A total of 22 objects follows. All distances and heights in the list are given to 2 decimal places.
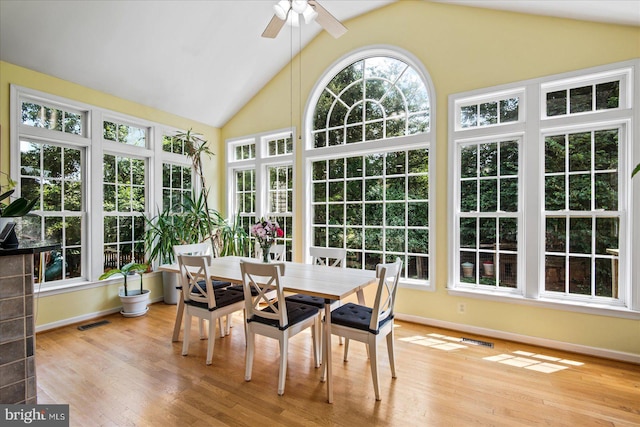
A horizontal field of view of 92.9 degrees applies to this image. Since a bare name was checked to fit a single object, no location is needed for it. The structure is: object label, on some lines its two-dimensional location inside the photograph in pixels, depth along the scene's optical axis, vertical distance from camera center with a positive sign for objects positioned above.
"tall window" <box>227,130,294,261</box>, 4.94 +0.56
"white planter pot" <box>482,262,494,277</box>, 3.45 -0.66
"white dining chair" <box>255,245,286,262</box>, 3.74 -0.48
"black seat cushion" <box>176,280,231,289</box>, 3.34 -0.80
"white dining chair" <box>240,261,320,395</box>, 2.30 -0.86
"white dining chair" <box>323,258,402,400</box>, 2.22 -0.85
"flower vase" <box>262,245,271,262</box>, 3.21 -0.42
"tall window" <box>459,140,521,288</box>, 3.34 -0.01
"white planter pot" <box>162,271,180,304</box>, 4.56 -1.13
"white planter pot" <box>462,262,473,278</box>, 3.56 -0.69
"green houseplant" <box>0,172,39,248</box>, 1.76 +0.00
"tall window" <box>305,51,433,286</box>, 3.82 +0.65
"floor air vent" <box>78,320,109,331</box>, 3.60 -1.36
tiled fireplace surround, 1.72 -0.68
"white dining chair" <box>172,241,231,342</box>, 3.23 -0.82
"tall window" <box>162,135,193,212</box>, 4.82 +0.57
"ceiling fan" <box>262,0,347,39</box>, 2.58 +1.73
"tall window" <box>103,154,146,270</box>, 4.16 +0.05
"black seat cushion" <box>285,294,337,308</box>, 2.83 -0.85
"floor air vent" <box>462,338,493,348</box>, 3.16 -1.38
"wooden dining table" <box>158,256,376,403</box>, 2.28 -0.60
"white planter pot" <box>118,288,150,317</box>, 3.96 -1.20
